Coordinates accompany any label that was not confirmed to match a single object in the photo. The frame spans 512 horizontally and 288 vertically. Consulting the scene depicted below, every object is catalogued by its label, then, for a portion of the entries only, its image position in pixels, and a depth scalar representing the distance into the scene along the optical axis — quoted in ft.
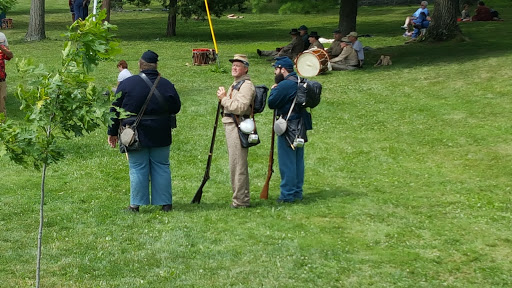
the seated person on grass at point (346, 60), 82.07
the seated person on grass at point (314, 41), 83.20
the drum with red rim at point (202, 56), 86.53
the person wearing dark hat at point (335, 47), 84.64
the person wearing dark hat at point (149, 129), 35.24
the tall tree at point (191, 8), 115.65
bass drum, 77.20
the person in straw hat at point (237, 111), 36.73
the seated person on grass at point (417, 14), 106.84
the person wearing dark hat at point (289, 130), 38.32
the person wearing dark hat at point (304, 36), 87.71
